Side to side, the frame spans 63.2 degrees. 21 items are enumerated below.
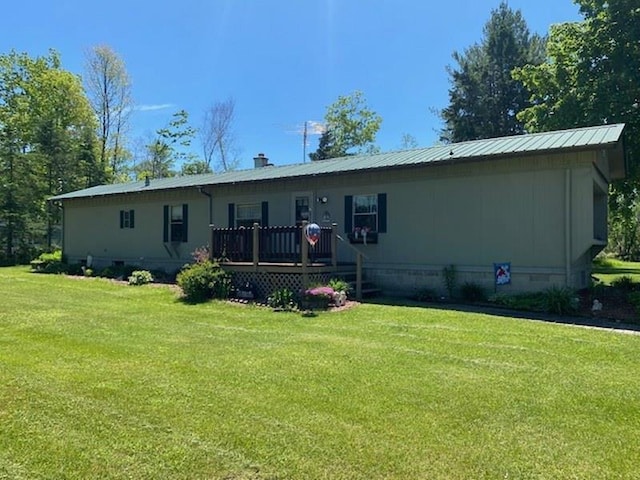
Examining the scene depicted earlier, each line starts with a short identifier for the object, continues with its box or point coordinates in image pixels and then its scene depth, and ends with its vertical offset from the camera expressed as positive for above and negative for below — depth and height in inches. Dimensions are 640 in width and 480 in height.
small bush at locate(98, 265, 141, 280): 662.5 -39.1
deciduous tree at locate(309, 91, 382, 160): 1595.7 +364.9
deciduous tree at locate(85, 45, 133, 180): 1481.3 +420.9
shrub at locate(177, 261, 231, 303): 441.7 -36.3
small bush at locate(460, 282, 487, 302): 435.5 -44.7
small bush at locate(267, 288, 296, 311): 402.4 -46.6
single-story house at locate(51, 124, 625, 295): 404.8 +31.0
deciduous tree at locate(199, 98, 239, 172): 1670.8 +356.2
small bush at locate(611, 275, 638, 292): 479.8 -41.9
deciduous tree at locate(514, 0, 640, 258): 650.8 +217.6
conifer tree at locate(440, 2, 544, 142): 1236.5 +385.4
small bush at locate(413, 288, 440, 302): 450.0 -48.8
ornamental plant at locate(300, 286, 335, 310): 392.8 -43.7
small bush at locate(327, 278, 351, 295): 421.1 -36.5
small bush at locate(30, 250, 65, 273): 759.1 -33.2
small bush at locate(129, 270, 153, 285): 584.7 -41.5
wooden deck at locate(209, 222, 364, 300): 443.5 -14.5
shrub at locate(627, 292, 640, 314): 360.9 -43.6
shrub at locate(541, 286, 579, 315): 374.9 -45.1
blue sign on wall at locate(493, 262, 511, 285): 423.8 -27.0
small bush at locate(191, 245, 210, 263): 491.0 -14.1
